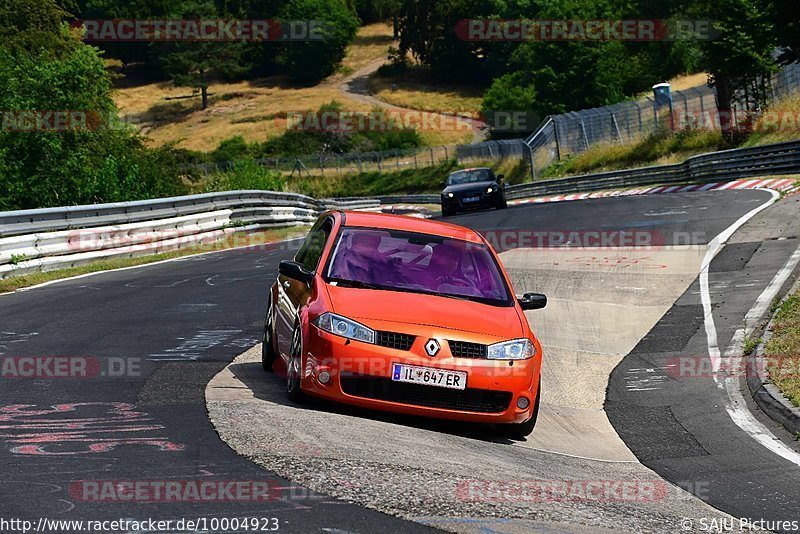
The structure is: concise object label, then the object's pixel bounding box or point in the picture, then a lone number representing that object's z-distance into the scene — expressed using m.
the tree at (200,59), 135.62
